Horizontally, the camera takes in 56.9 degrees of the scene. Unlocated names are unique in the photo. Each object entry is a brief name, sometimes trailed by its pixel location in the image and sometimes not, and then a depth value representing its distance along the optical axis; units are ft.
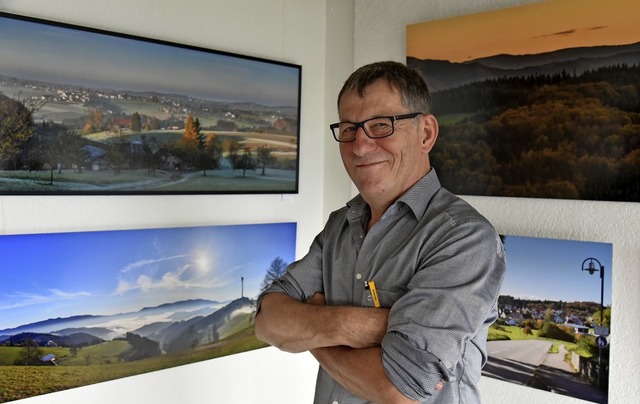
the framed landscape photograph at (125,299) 6.48
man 3.78
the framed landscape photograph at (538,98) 6.38
